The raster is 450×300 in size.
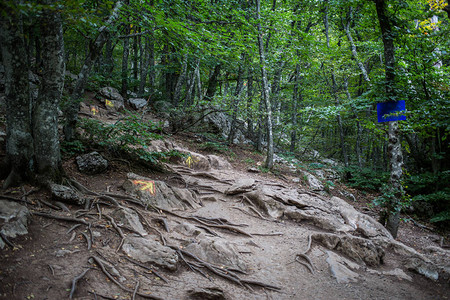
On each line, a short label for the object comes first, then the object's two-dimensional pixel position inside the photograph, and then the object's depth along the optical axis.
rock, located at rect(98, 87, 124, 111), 14.19
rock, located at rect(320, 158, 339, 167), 20.09
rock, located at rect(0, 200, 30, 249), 3.42
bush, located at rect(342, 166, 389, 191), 13.28
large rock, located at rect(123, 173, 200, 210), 6.23
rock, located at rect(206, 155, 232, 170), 10.88
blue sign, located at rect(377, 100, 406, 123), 5.87
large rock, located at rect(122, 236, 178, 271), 4.08
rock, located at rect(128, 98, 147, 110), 16.00
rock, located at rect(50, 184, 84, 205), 4.80
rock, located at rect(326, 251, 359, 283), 5.01
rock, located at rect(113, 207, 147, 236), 4.84
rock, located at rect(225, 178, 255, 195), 8.42
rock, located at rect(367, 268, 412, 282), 5.28
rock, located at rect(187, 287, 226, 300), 3.54
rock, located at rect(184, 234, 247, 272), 4.73
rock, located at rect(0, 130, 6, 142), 5.74
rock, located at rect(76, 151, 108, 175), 6.52
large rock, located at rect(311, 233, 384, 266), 5.94
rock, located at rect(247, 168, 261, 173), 11.59
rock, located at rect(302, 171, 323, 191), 11.73
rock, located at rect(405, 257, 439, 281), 5.26
